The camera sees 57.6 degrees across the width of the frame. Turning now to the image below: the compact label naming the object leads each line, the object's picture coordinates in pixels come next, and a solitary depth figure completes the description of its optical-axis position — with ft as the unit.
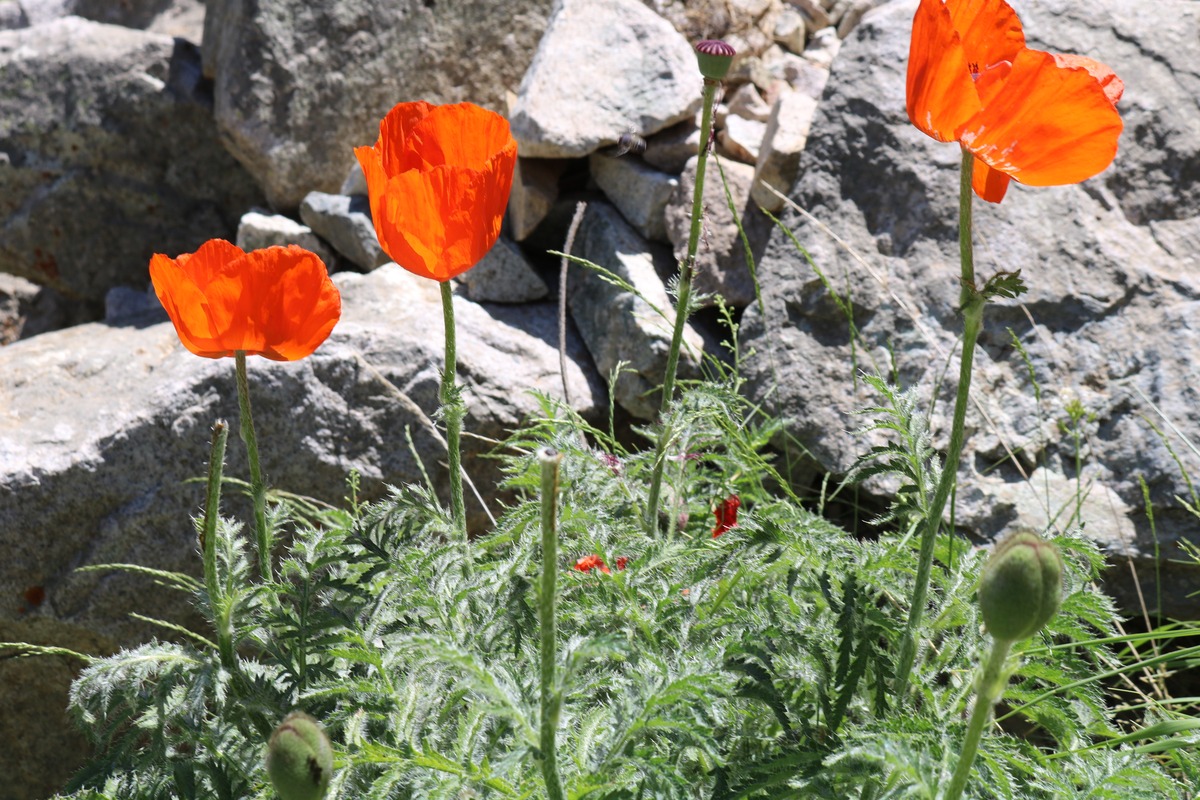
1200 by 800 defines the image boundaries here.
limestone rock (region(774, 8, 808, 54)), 14.98
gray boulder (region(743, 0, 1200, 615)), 9.70
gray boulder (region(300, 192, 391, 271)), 12.92
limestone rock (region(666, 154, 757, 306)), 11.73
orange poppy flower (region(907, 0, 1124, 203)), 4.77
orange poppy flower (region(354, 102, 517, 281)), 5.95
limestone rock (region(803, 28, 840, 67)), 14.80
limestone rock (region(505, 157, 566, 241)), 12.44
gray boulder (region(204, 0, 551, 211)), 13.65
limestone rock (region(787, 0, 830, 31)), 15.51
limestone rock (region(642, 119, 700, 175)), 12.50
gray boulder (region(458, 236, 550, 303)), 12.27
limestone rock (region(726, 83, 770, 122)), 13.44
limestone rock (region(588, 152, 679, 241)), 12.17
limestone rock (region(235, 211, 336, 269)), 13.66
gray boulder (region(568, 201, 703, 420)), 11.04
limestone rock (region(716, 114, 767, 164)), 12.81
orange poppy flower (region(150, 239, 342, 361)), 5.85
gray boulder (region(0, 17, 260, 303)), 14.80
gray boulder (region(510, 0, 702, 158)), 12.12
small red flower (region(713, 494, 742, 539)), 7.63
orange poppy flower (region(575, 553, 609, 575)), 6.75
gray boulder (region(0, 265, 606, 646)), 10.32
